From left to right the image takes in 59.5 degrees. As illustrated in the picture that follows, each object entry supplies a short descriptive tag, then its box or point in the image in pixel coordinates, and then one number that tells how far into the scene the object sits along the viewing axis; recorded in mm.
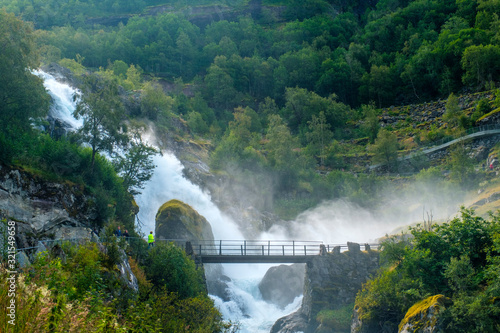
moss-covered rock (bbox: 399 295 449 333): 23922
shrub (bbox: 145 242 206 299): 26453
